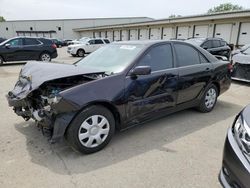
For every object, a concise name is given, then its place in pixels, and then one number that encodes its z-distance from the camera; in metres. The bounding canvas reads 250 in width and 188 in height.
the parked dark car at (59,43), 37.58
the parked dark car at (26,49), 12.52
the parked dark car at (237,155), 1.85
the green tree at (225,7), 62.68
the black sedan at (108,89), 2.96
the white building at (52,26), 55.47
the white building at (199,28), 18.19
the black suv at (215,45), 11.69
